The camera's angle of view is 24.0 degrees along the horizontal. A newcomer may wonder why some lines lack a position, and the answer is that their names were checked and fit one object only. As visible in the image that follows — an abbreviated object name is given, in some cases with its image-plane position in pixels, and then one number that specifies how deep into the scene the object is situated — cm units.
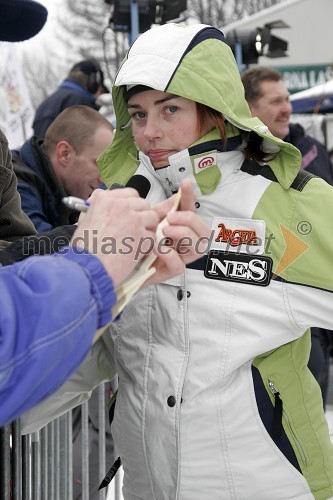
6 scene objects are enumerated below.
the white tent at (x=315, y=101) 1007
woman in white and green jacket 217
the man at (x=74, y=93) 625
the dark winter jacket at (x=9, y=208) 239
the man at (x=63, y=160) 430
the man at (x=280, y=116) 541
